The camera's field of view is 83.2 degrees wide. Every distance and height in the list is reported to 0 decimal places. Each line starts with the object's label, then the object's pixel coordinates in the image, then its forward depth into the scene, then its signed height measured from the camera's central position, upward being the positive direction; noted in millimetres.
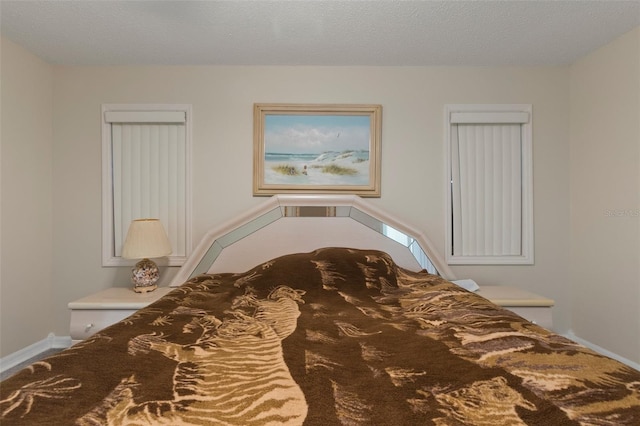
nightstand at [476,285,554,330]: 2330 -608
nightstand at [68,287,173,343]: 2293 -634
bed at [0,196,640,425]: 741 -416
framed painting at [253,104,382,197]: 2883 +497
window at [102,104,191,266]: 2879 +328
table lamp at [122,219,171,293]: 2422 -231
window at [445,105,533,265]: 2906 +200
